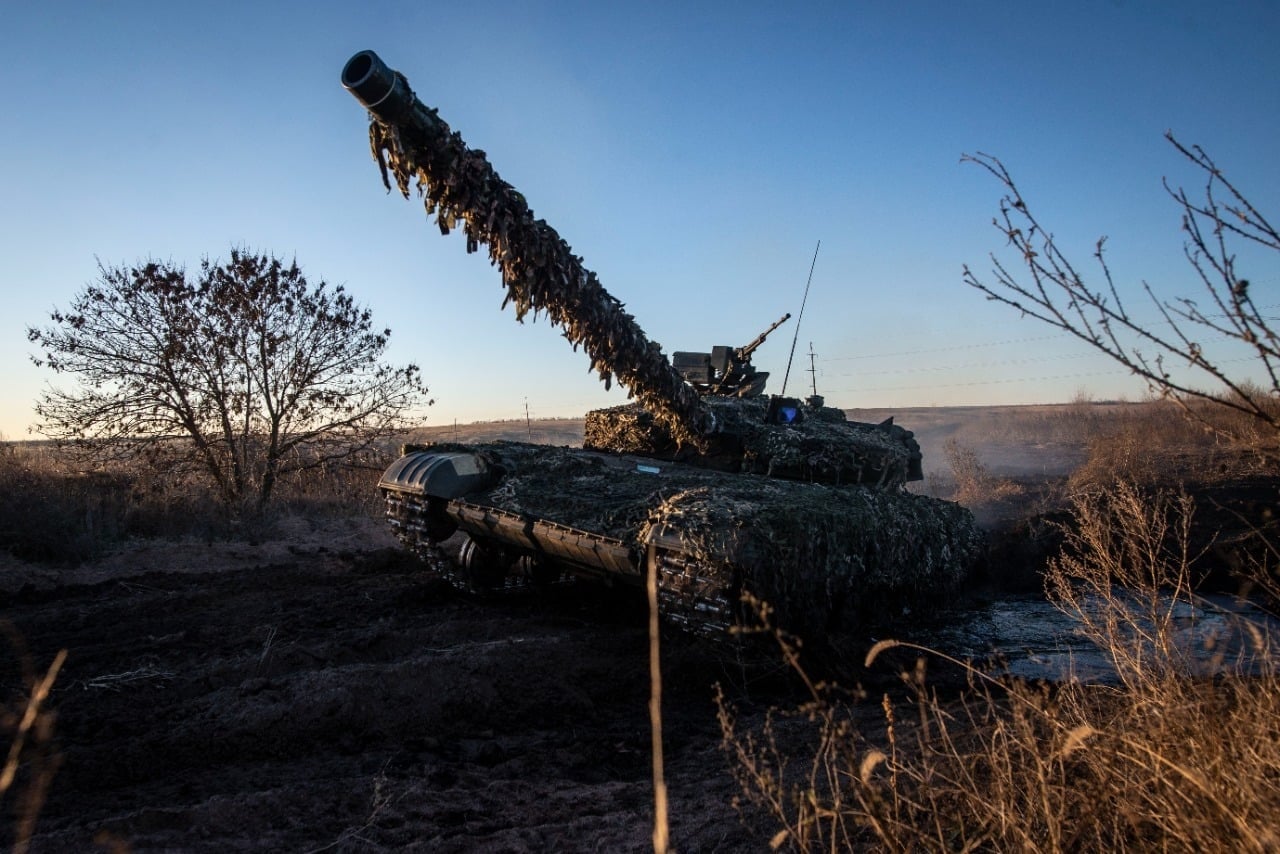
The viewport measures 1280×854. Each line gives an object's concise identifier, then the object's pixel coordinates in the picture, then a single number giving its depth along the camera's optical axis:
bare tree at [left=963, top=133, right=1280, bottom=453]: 2.09
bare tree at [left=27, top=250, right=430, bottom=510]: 12.21
